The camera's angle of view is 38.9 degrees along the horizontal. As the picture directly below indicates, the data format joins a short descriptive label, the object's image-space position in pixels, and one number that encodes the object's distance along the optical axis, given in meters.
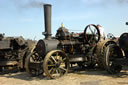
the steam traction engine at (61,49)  6.61
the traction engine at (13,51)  8.33
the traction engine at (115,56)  6.93
